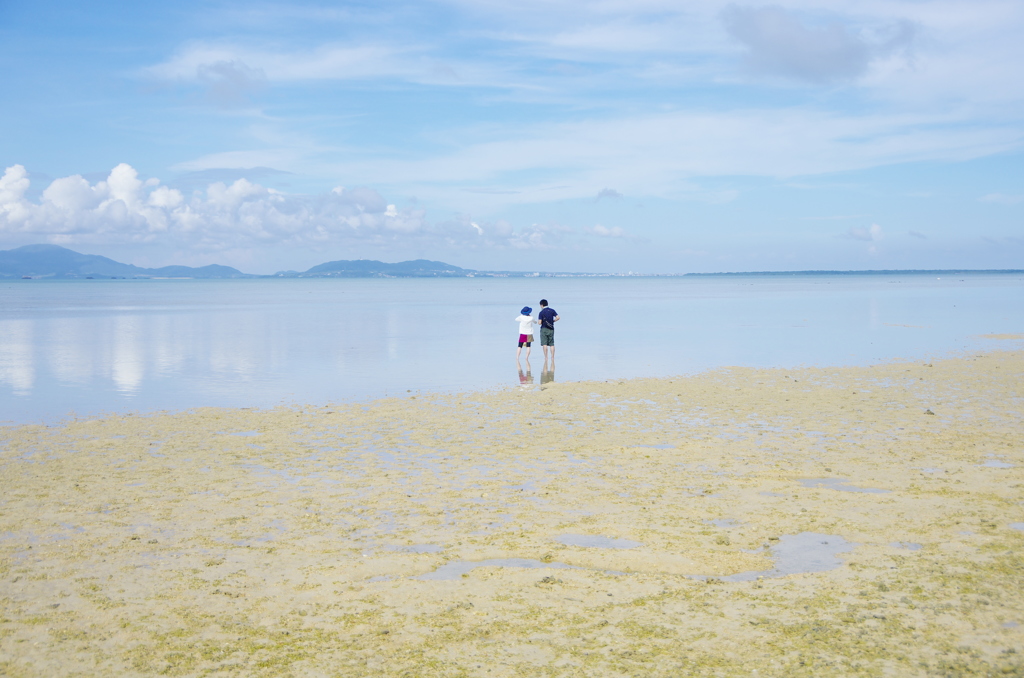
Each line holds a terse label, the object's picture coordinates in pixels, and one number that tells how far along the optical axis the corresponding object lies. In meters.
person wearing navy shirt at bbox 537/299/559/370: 26.52
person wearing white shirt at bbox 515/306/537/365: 26.39
